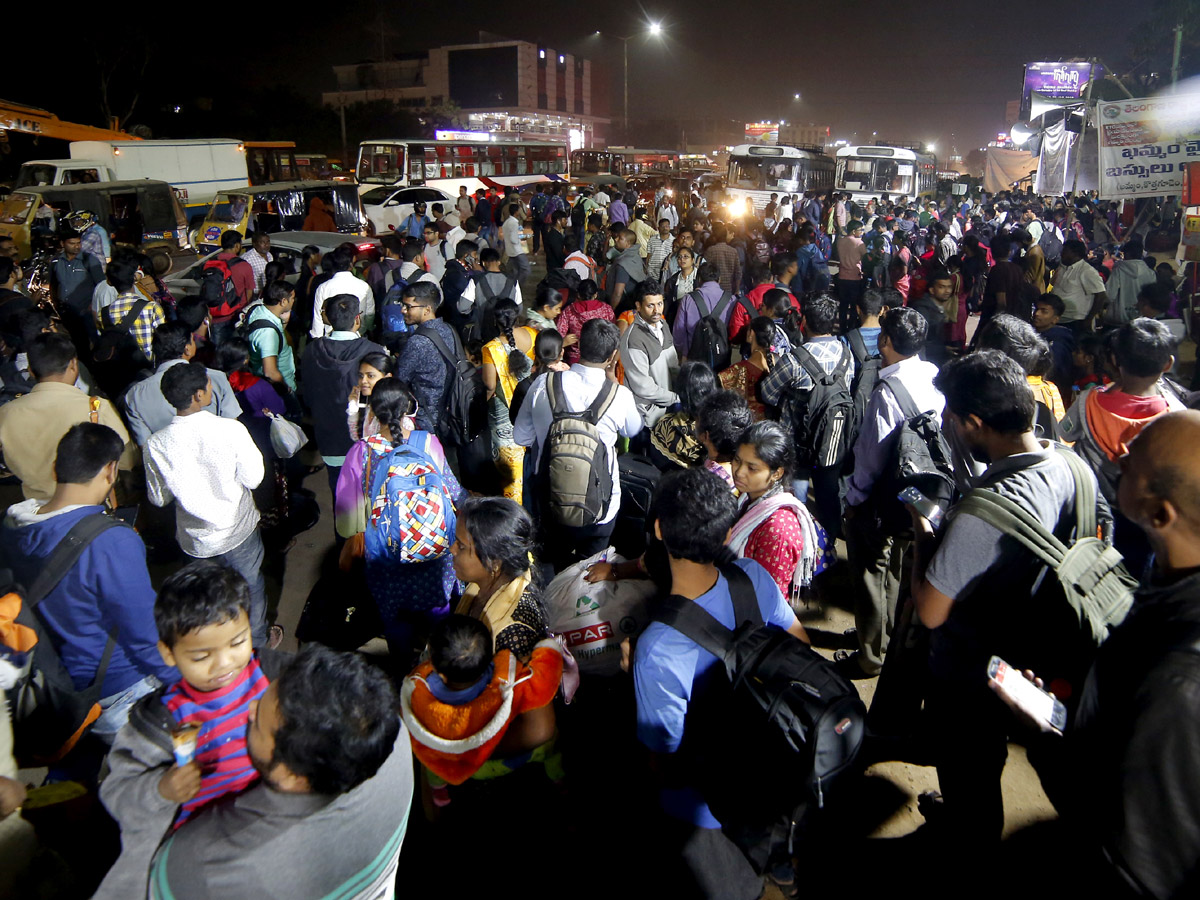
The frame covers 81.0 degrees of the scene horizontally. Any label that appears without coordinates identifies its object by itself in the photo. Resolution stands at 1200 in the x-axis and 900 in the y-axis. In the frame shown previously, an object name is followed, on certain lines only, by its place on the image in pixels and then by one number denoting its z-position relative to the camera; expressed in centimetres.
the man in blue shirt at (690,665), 203
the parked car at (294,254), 930
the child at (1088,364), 501
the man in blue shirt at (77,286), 812
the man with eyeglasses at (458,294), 741
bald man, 137
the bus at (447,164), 2286
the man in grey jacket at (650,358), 524
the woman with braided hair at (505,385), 496
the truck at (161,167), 1883
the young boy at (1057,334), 545
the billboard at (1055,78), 2830
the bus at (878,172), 2133
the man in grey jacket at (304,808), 145
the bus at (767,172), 2083
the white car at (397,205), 1995
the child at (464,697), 224
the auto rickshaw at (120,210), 1503
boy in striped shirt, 168
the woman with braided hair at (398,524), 329
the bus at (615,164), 3597
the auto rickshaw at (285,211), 1630
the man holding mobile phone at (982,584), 222
